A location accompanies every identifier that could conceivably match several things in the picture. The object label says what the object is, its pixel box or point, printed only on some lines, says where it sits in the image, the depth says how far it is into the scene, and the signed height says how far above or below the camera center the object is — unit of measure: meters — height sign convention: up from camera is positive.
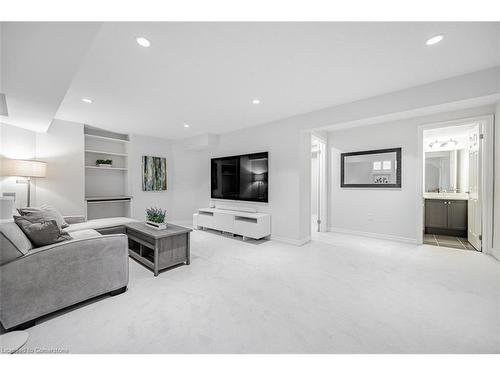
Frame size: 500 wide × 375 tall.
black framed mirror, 3.98 +0.35
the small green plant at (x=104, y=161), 4.77 +0.55
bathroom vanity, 4.25 -0.59
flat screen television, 4.31 +0.18
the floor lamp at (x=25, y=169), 3.19 +0.26
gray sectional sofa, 1.50 -0.72
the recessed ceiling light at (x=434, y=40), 1.74 +1.24
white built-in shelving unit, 4.70 +0.23
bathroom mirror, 4.66 +0.34
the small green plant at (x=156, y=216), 2.94 -0.44
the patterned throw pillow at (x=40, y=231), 1.79 -0.40
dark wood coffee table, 2.54 -0.77
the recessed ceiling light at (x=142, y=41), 1.72 +1.21
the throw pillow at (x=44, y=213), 2.37 -0.33
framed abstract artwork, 5.29 +0.32
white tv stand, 3.95 -0.75
